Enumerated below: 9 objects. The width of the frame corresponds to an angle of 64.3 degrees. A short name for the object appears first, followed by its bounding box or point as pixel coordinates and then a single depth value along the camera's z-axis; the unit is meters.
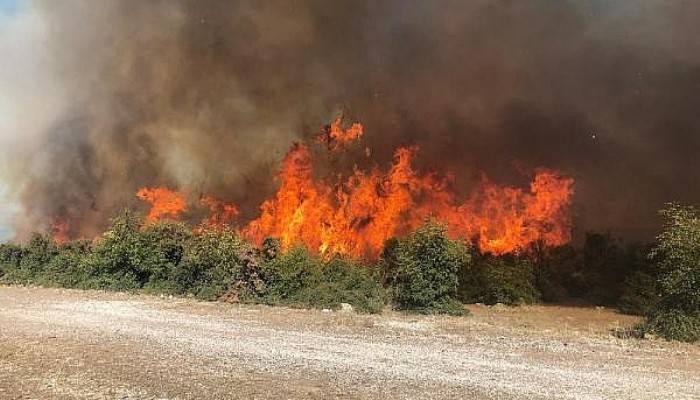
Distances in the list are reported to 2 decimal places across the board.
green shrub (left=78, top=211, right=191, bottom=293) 31.23
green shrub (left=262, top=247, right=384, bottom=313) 26.67
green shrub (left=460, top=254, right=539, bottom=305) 32.31
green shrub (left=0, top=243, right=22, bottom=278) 38.50
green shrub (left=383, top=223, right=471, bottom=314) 25.58
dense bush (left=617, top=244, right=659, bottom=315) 28.95
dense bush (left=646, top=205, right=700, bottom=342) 20.16
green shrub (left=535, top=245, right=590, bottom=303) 35.28
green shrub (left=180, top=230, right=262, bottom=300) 28.66
